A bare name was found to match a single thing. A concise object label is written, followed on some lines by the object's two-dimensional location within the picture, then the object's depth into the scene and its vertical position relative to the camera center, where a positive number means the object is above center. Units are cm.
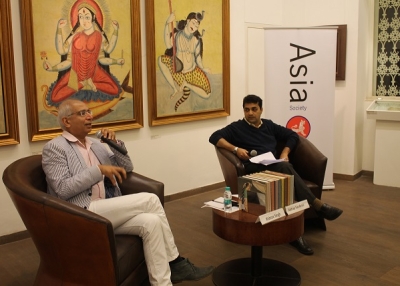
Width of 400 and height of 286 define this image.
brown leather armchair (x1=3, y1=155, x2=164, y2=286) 249 -94
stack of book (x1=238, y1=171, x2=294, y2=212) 301 -78
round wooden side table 295 -108
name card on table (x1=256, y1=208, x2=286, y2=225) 289 -92
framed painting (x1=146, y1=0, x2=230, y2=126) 500 +10
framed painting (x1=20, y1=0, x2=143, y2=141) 404 +10
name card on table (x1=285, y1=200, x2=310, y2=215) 307 -91
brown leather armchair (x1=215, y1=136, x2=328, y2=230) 409 -87
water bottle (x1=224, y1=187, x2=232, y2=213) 318 -88
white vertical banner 547 -13
